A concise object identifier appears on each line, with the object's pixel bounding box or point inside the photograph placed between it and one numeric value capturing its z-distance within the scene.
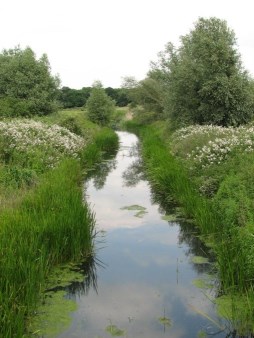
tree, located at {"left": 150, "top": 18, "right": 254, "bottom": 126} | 23.71
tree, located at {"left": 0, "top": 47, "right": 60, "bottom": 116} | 33.31
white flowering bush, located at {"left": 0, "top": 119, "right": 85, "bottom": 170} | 15.22
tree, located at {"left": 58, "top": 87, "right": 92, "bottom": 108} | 93.44
